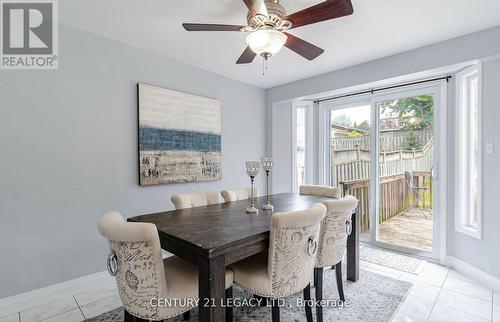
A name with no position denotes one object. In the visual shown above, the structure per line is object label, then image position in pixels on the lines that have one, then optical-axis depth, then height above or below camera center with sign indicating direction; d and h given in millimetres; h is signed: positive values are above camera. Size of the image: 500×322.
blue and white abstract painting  2834 +290
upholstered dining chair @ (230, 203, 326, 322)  1460 -599
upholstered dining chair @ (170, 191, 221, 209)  2219 -364
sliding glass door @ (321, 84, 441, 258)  3166 -52
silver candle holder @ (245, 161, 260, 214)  2225 -71
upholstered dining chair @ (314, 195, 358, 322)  1898 -581
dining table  1249 -426
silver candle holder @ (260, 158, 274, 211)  2328 -39
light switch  2438 +105
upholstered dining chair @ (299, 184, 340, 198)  2787 -360
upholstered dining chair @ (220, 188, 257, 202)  2588 -362
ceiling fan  1547 +912
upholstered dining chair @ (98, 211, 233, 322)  1239 -579
